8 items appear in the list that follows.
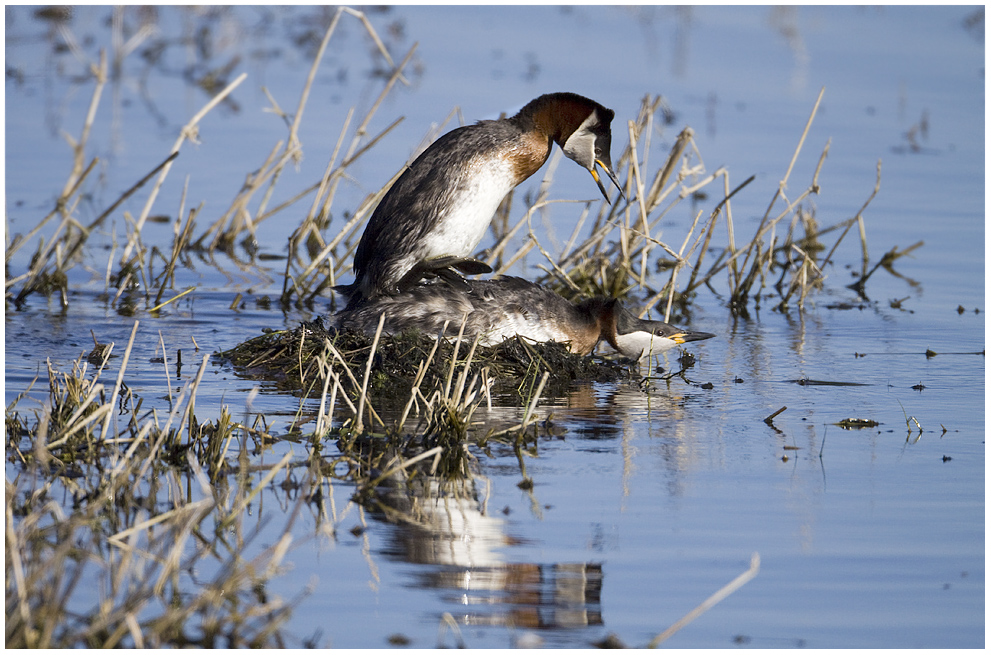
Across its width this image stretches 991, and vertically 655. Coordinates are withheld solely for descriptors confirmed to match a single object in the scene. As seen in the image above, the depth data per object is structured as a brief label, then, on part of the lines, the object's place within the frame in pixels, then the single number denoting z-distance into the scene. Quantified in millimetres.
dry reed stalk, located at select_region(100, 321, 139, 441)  9523
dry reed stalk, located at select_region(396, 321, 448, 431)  10148
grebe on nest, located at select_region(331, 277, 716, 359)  13656
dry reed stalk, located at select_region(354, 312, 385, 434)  10216
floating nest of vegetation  12734
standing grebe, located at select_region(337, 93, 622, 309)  12875
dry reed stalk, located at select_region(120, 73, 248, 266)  15156
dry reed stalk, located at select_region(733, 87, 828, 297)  16161
